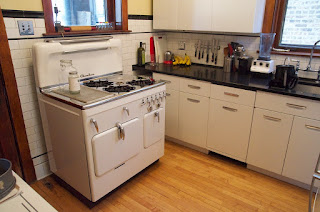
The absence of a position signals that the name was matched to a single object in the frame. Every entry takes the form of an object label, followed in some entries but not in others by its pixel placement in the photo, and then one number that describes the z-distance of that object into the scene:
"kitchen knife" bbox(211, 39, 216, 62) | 2.99
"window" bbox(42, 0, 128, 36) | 2.12
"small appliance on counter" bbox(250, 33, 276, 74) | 2.46
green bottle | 3.01
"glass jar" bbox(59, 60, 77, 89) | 2.09
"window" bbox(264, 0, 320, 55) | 2.45
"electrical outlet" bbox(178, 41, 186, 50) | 3.27
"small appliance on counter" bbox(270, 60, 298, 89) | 2.13
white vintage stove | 1.81
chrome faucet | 2.36
